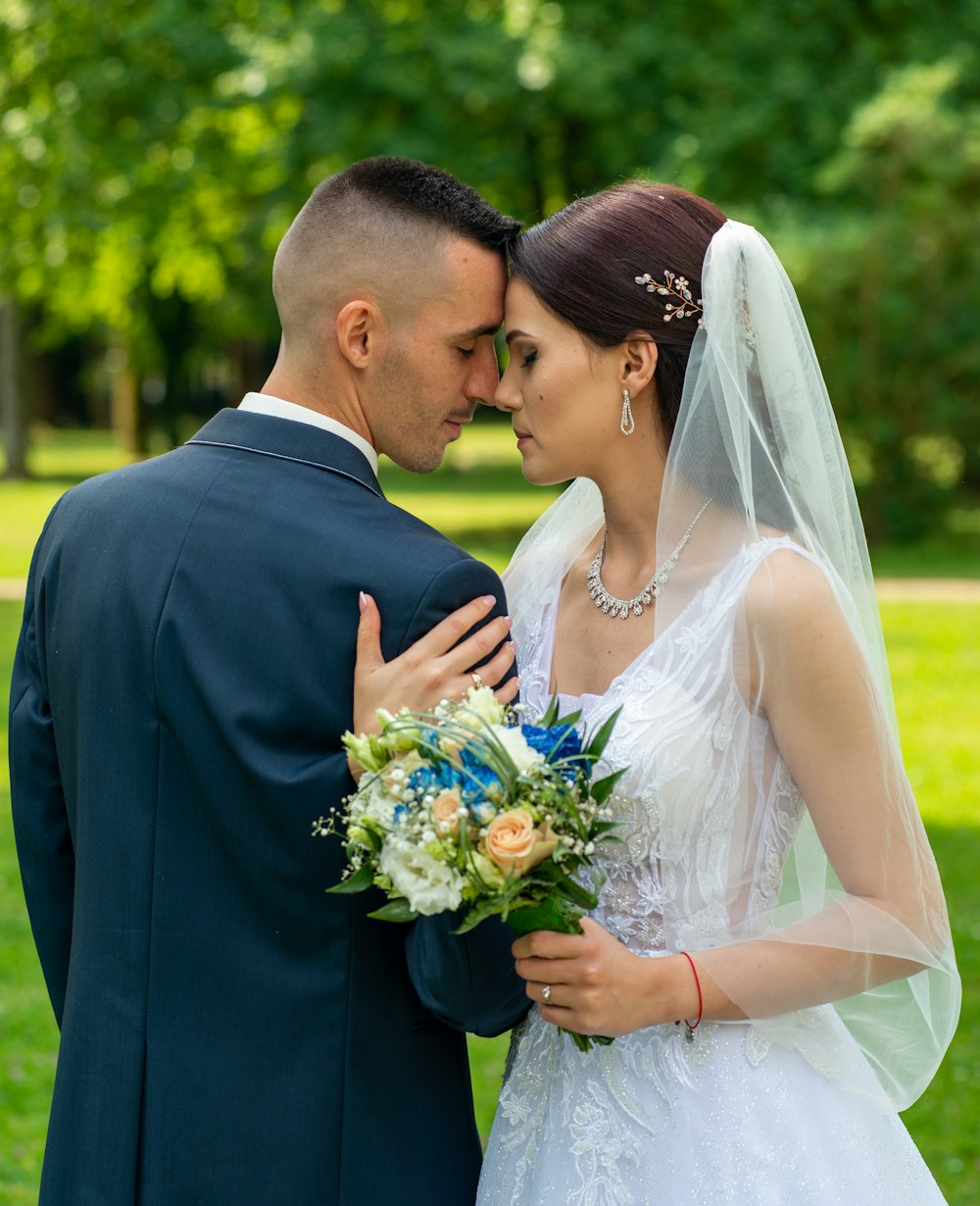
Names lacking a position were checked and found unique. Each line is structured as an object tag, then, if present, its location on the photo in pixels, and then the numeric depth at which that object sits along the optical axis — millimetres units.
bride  2836
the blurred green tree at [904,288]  17500
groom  2527
